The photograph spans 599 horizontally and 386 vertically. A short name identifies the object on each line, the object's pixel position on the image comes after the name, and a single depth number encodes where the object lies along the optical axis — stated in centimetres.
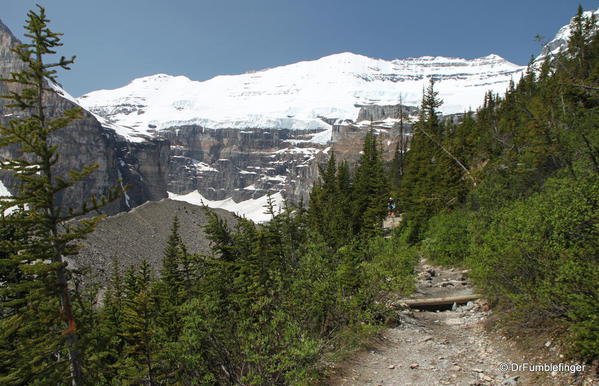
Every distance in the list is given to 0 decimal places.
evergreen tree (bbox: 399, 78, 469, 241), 3138
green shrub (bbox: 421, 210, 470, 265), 2309
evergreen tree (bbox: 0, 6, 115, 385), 739
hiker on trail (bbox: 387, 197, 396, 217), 5170
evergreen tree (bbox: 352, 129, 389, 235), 3609
